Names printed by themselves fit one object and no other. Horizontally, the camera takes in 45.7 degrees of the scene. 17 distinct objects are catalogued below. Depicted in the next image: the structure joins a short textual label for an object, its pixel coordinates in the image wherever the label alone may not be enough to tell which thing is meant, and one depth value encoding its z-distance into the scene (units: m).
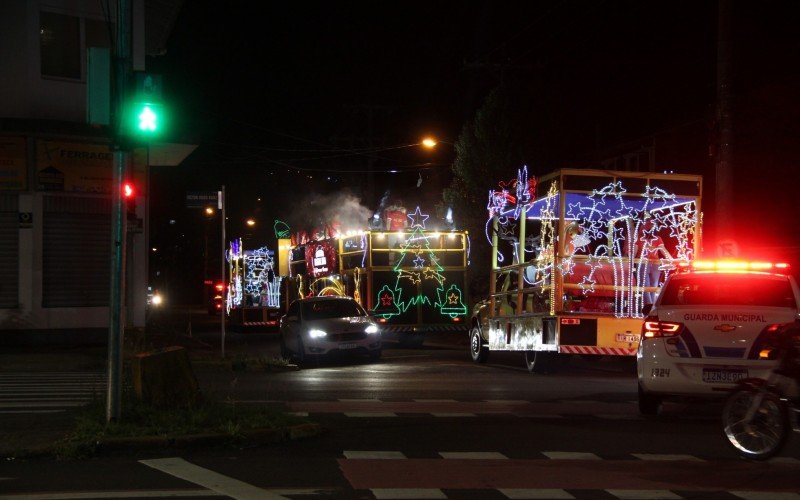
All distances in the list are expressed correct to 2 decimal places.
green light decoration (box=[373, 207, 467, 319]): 26.27
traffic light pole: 9.73
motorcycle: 8.71
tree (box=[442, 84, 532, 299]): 31.00
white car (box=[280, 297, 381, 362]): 20.97
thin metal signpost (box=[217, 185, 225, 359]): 20.57
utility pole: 16.86
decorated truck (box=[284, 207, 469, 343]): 26.14
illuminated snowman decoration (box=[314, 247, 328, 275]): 29.41
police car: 10.56
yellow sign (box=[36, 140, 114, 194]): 23.28
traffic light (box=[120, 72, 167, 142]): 9.76
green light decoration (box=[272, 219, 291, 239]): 35.28
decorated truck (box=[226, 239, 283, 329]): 38.47
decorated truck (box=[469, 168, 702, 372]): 16.44
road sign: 21.16
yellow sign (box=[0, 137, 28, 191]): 22.83
